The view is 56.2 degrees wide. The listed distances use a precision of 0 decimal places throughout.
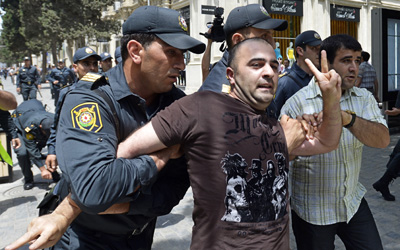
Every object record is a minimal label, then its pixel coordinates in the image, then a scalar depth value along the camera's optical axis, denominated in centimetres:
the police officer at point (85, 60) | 514
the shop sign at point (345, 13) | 2209
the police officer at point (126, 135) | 145
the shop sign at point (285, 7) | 1952
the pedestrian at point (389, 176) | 514
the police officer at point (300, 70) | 355
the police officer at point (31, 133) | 616
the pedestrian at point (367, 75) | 837
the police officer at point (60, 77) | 1680
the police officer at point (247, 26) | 249
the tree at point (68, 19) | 2670
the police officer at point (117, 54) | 589
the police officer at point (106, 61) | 721
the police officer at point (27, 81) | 1550
